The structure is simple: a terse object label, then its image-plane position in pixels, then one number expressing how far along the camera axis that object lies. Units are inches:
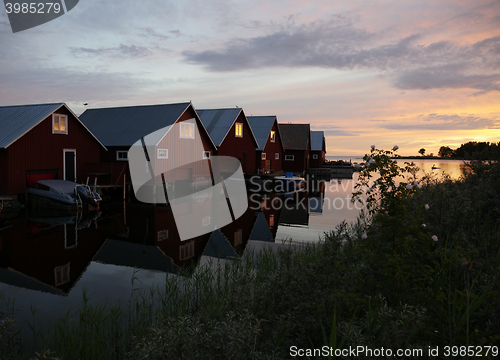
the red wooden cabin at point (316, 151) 2660.9
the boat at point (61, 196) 811.4
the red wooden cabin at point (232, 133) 1465.3
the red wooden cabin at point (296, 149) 2220.7
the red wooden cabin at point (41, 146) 853.8
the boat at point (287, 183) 1369.3
